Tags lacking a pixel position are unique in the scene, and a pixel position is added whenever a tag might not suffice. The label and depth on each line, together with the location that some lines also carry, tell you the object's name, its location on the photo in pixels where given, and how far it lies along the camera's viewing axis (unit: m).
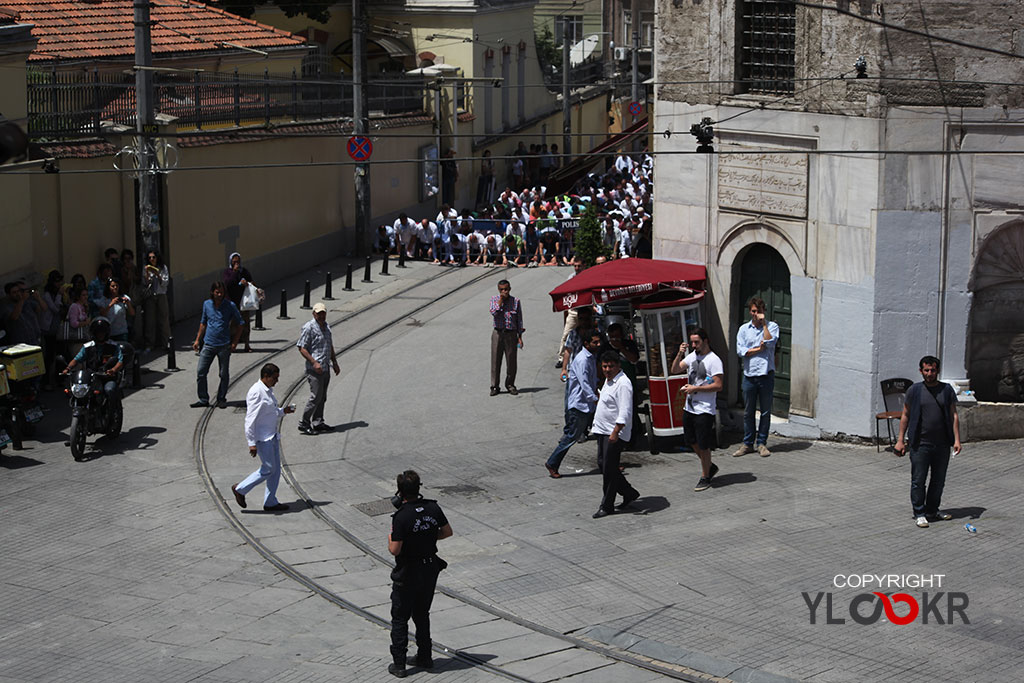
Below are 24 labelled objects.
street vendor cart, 16.42
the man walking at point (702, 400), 14.81
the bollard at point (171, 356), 19.92
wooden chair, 16.30
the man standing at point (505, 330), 18.72
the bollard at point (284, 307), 23.98
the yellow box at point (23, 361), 16.02
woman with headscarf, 21.36
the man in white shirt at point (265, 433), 13.88
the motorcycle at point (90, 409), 15.66
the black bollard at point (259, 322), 23.36
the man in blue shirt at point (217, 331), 17.84
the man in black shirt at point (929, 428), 12.96
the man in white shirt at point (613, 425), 13.80
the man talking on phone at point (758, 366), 16.19
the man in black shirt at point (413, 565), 10.16
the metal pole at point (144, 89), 19.75
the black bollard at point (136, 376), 19.08
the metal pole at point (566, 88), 46.88
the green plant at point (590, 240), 26.39
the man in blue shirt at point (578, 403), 15.32
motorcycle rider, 16.16
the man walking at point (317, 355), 16.81
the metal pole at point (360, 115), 29.52
